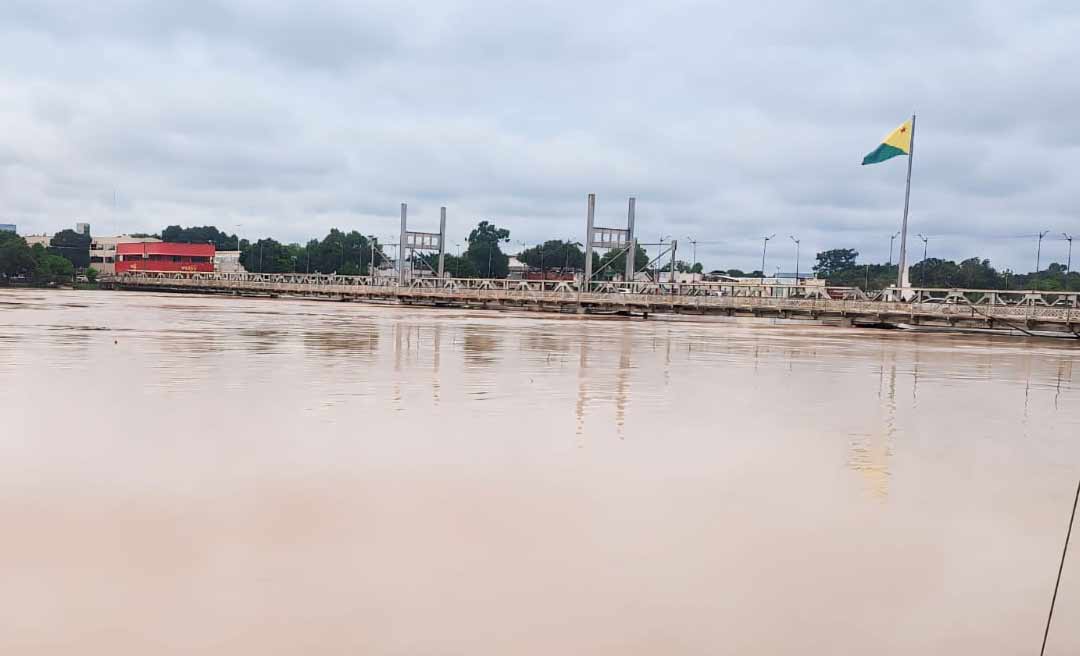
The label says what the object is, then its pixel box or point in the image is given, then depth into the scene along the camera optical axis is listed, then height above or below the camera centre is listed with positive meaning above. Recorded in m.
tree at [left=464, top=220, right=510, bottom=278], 192.62 +1.88
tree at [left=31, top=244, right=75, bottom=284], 156.86 -2.22
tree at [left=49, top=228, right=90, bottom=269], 194.25 +0.35
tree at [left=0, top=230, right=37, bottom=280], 153.25 -1.22
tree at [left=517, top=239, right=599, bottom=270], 188.73 +2.06
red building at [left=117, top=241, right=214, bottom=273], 171.38 +0.13
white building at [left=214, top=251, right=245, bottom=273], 184.84 -1.49
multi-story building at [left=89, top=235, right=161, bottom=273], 194.25 +0.38
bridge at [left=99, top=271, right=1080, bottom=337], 55.66 -1.96
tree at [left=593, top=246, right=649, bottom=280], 176.39 +2.32
